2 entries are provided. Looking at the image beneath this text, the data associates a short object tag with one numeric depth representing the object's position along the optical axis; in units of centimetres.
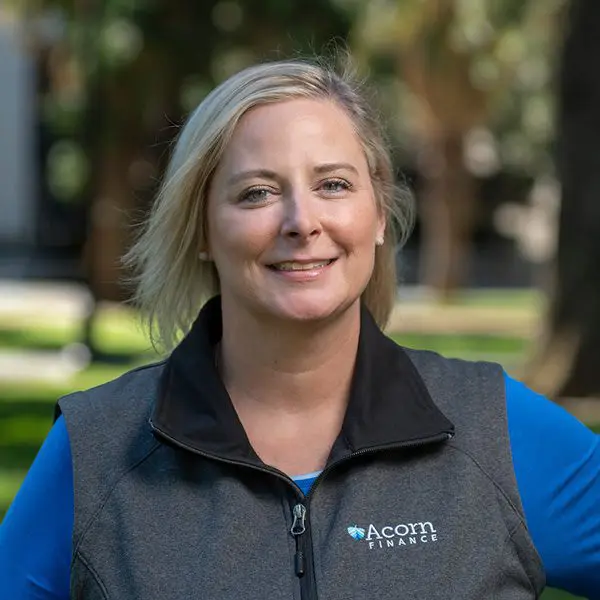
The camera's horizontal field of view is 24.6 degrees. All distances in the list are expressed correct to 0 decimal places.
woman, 234
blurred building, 4103
